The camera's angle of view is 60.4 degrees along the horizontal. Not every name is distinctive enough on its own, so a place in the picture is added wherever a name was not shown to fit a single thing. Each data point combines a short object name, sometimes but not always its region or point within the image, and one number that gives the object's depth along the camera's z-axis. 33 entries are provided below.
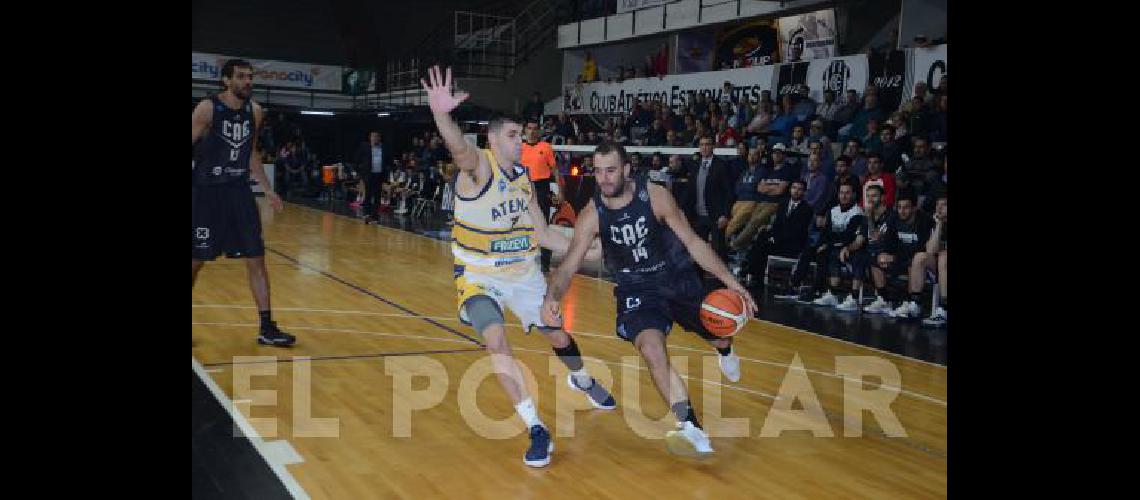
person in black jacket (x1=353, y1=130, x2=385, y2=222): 17.39
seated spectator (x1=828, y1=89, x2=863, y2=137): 12.09
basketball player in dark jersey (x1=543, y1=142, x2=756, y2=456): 4.60
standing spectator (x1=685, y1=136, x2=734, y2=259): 10.88
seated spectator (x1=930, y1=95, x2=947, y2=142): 10.46
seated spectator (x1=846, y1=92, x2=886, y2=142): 11.75
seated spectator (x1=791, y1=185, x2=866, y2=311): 9.26
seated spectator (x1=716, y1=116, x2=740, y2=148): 12.90
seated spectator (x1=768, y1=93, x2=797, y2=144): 12.98
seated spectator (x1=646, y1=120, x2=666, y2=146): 14.83
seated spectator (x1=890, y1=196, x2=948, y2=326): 8.38
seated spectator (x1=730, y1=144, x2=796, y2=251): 10.44
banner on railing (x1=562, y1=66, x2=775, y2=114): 15.86
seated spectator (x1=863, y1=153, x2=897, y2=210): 9.61
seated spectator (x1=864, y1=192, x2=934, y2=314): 8.77
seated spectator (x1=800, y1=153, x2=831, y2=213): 10.20
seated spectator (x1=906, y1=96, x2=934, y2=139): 10.41
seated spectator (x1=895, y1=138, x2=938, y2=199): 9.52
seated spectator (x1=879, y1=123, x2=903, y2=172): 10.23
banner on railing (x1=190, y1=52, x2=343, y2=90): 26.56
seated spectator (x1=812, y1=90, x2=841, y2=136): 12.04
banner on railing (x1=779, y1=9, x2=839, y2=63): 16.80
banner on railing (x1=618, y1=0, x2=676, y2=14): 20.04
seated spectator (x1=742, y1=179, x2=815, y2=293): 10.02
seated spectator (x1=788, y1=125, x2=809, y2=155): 11.52
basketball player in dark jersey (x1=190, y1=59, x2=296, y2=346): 6.47
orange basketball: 5.03
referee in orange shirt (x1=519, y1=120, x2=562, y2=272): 10.89
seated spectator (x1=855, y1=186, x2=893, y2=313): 8.95
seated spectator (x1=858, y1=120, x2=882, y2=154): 10.73
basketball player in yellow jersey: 4.55
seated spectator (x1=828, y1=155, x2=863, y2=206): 9.43
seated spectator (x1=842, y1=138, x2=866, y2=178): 10.27
